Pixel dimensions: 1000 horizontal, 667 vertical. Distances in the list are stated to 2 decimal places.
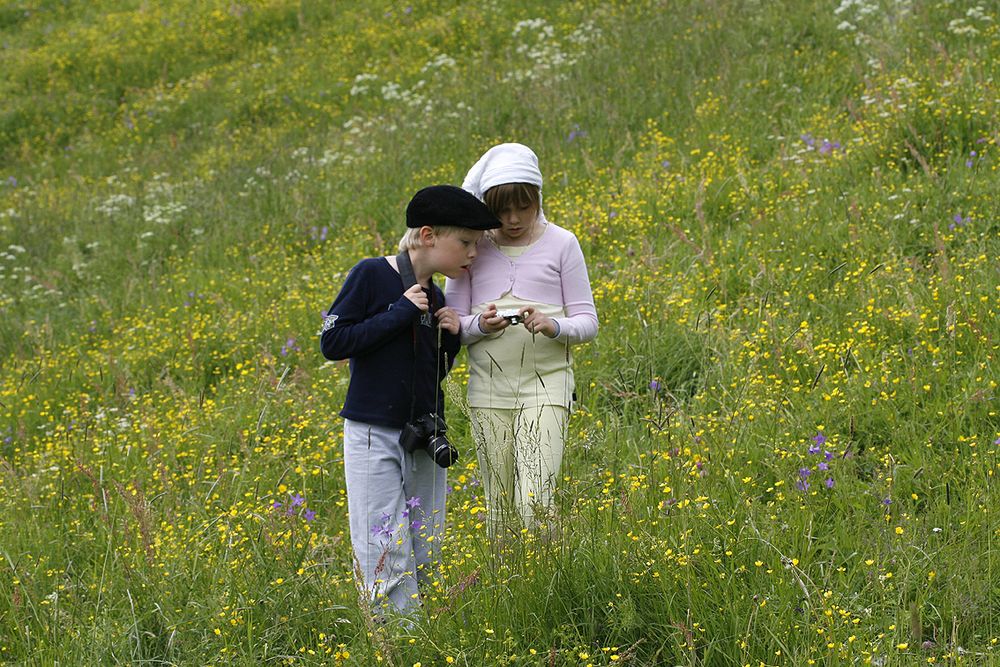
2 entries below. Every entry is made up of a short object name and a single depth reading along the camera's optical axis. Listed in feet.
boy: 22.66
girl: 23.76
